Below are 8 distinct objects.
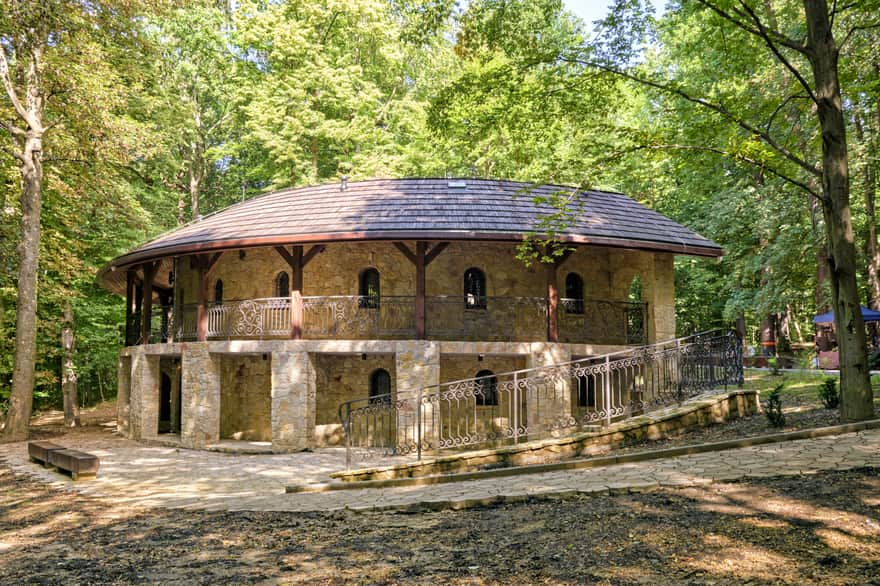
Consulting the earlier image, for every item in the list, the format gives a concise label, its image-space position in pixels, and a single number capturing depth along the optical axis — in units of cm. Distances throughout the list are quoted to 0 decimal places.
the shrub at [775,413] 1077
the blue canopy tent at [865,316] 2259
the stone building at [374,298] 1655
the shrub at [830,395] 1262
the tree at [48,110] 1955
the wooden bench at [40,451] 1406
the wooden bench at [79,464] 1236
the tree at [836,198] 980
